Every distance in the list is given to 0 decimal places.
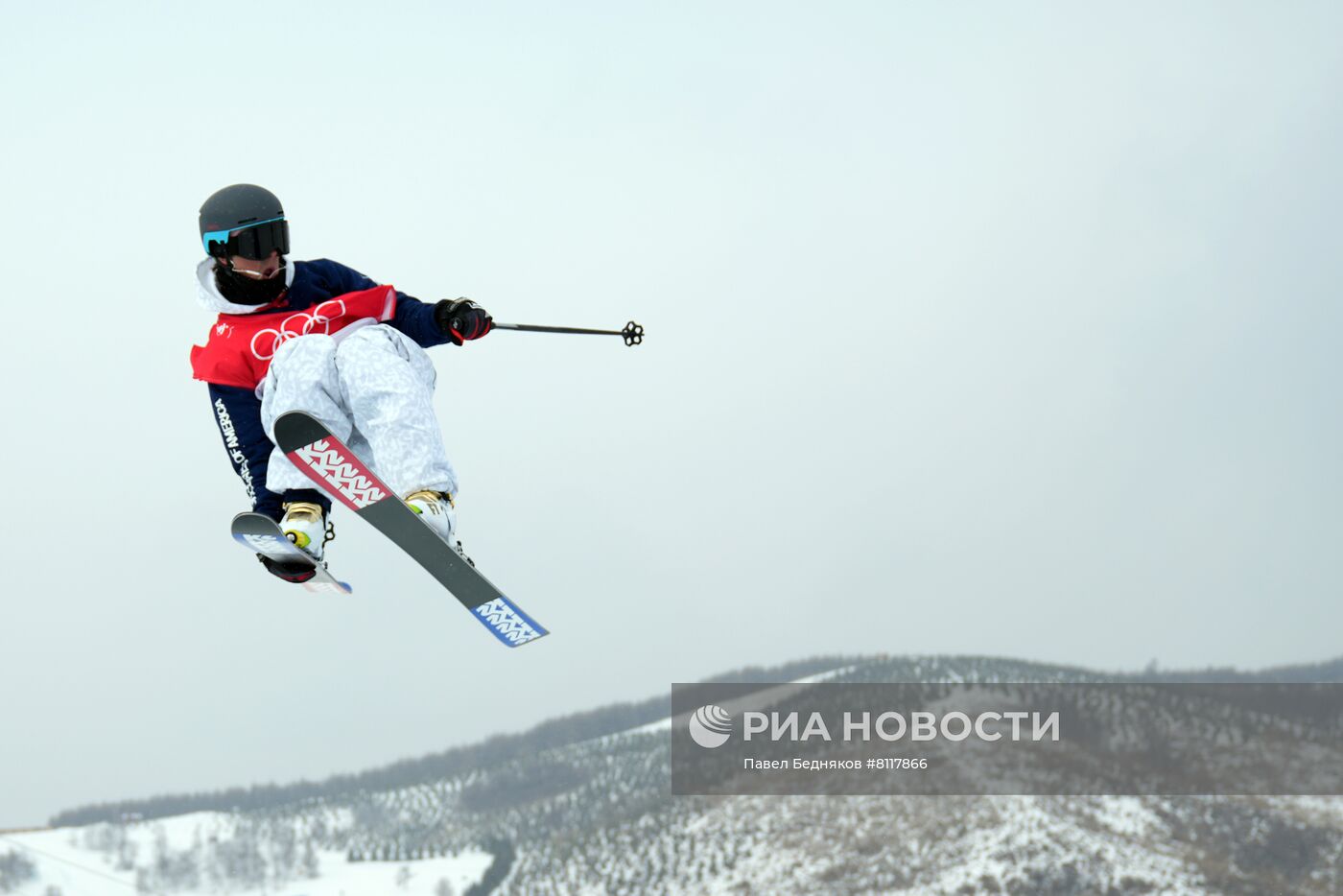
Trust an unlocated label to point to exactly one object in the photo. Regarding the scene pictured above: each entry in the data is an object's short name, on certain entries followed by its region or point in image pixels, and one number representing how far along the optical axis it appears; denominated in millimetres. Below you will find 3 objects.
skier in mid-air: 16109
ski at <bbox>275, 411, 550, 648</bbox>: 16094
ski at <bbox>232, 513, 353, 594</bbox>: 16281
